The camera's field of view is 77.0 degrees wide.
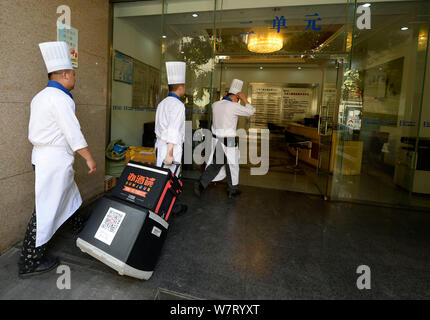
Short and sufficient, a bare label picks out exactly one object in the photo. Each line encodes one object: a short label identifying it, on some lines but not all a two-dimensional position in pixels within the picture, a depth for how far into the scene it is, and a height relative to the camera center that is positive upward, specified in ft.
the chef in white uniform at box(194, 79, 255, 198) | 12.23 -0.63
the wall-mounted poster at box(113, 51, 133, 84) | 15.11 +3.08
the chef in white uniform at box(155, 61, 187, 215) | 8.18 +0.07
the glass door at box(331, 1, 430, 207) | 11.96 +1.05
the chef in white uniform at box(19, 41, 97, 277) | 5.95 -0.68
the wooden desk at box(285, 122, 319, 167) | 20.08 -1.05
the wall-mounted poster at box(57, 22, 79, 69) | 8.51 +2.66
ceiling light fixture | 13.98 +4.44
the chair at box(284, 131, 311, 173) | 18.79 -0.85
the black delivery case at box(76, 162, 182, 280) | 5.68 -2.22
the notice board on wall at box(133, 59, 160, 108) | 17.04 +2.48
